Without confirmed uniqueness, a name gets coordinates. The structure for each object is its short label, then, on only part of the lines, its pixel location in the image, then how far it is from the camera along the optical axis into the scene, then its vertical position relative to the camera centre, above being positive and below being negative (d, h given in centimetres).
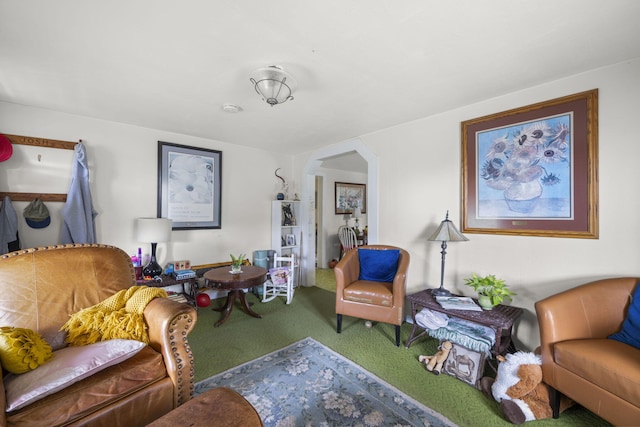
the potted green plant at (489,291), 206 -61
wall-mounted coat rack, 250 +69
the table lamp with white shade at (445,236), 238 -19
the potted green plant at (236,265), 306 -59
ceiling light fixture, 191 +102
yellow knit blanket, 150 -63
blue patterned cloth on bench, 196 -94
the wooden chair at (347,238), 556 -51
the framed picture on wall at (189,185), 337 +39
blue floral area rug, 159 -123
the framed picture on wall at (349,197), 606 +42
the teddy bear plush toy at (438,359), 205 -115
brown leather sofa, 115 -67
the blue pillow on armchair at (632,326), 153 -66
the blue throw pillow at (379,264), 286 -55
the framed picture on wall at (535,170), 195 +38
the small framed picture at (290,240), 444 -43
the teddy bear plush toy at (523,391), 157 -109
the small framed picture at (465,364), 191 -112
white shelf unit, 427 -22
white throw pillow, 108 -71
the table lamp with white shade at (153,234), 291 -22
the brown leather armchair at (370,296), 242 -77
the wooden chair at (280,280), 365 -93
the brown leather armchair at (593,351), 130 -76
